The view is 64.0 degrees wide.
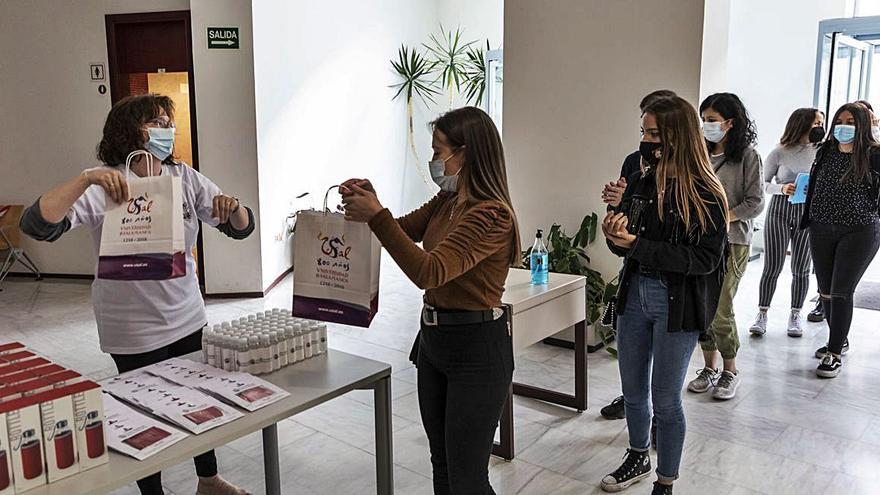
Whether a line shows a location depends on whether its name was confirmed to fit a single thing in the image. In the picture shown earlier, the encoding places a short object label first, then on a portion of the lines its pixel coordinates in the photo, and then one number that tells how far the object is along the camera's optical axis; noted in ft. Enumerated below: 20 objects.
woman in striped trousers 15.38
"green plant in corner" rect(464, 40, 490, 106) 27.78
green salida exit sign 18.66
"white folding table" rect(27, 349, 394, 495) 4.99
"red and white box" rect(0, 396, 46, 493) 4.69
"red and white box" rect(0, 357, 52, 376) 5.43
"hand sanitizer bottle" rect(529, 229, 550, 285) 10.92
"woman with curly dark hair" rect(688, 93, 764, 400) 11.07
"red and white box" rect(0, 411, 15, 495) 4.64
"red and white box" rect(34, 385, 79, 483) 4.86
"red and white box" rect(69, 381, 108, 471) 5.02
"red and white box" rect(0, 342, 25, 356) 5.99
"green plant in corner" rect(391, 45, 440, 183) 27.43
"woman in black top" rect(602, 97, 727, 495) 7.74
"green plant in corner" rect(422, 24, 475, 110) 28.19
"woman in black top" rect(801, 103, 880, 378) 12.65
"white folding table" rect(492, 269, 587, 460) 9.97
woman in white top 7.31
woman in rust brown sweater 6.28
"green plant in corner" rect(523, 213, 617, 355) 14.20
